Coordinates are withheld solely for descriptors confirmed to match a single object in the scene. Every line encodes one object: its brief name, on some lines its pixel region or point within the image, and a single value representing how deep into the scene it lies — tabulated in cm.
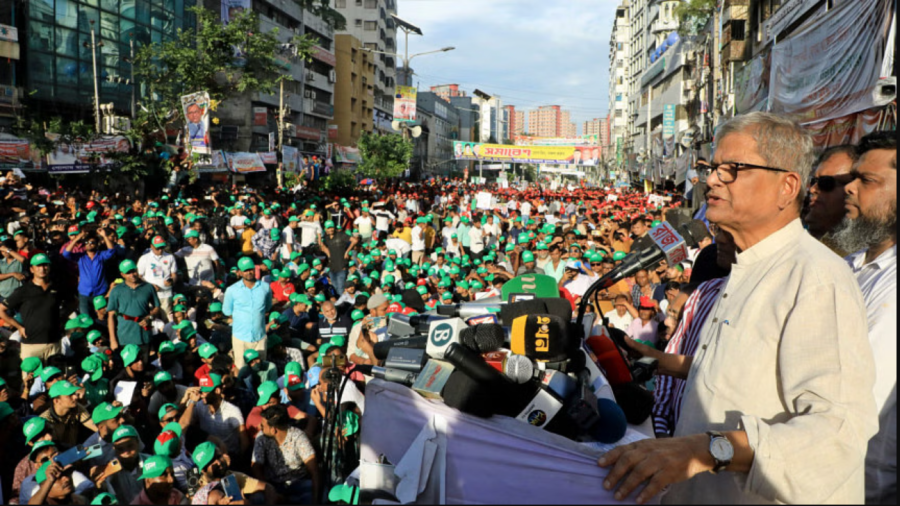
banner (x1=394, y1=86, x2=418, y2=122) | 3578
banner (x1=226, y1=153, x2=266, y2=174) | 2356
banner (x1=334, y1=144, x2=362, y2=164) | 4484
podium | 153
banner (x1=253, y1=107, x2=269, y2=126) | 3841
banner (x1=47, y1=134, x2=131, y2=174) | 1906
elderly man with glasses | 146
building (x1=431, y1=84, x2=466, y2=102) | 17459
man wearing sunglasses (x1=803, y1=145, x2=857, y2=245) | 314
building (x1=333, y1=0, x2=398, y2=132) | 7288
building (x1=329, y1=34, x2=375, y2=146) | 6022
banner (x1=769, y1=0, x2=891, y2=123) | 754
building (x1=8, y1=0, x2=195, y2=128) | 2969
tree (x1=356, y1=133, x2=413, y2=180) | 4334
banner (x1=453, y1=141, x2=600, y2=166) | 5181
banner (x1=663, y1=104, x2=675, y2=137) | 3994
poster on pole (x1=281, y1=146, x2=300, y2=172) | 2750
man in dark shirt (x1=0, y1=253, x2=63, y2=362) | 785
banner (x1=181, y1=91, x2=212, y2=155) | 2011
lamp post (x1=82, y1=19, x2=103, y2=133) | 2452
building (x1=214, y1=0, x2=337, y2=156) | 4012
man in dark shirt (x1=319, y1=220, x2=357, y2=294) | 1190
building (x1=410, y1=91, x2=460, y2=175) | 9019
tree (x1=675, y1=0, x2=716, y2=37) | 3225
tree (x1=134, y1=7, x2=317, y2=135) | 2434
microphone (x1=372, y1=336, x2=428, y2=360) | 235
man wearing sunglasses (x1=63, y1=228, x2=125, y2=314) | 944
